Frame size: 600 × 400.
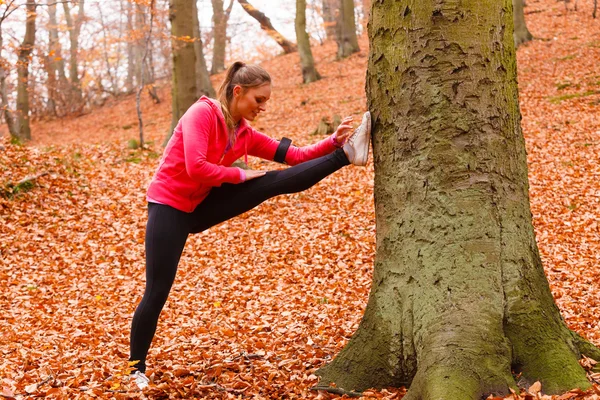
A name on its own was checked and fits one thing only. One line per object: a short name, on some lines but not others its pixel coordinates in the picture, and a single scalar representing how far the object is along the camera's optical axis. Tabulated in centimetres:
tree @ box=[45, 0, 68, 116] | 2291
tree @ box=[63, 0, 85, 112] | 2419
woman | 352
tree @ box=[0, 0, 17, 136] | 1087
